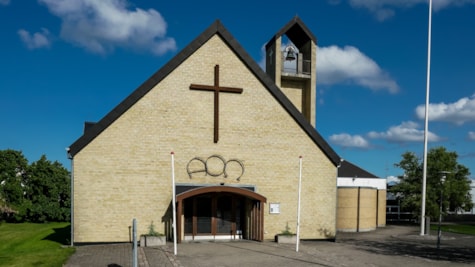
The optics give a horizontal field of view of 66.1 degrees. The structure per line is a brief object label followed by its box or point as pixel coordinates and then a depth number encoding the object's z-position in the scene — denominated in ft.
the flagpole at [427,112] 82.48
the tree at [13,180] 117.19
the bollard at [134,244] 31.30
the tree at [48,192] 117.70
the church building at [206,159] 58.65
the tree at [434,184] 107.34
